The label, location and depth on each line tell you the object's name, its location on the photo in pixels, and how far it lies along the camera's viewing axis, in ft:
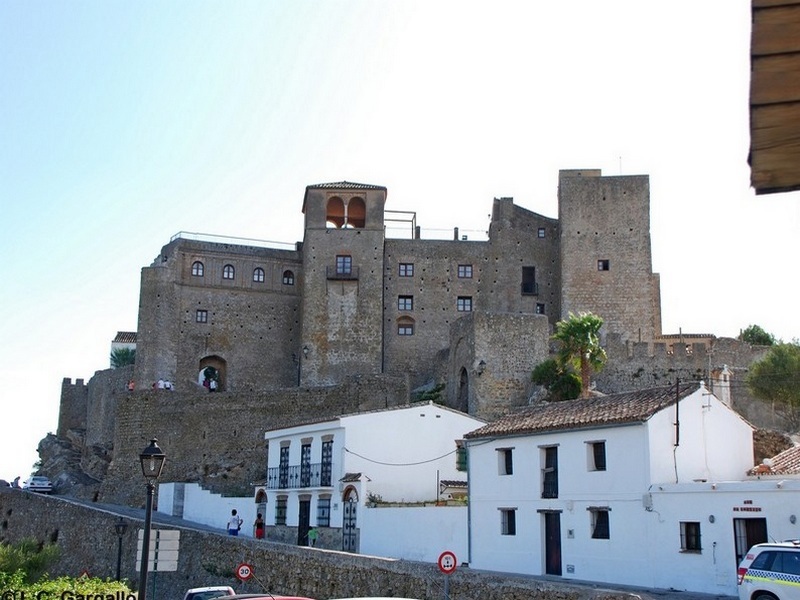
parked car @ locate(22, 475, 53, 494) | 157.99
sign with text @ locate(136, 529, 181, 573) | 52.01
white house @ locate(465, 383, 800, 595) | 65.36
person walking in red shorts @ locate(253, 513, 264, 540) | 112.98
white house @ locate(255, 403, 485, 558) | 102.06
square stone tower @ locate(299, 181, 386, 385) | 175.83
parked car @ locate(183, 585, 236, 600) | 64.13
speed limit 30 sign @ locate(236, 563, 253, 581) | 76.43
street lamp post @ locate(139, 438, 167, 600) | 43.83
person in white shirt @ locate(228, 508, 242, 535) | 109.09
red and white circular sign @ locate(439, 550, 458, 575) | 56.12
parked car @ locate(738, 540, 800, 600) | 49.34
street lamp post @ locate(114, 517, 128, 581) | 79.91
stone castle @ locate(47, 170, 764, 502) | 153.89
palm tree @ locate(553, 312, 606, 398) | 128.06
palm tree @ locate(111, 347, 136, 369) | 214.48
